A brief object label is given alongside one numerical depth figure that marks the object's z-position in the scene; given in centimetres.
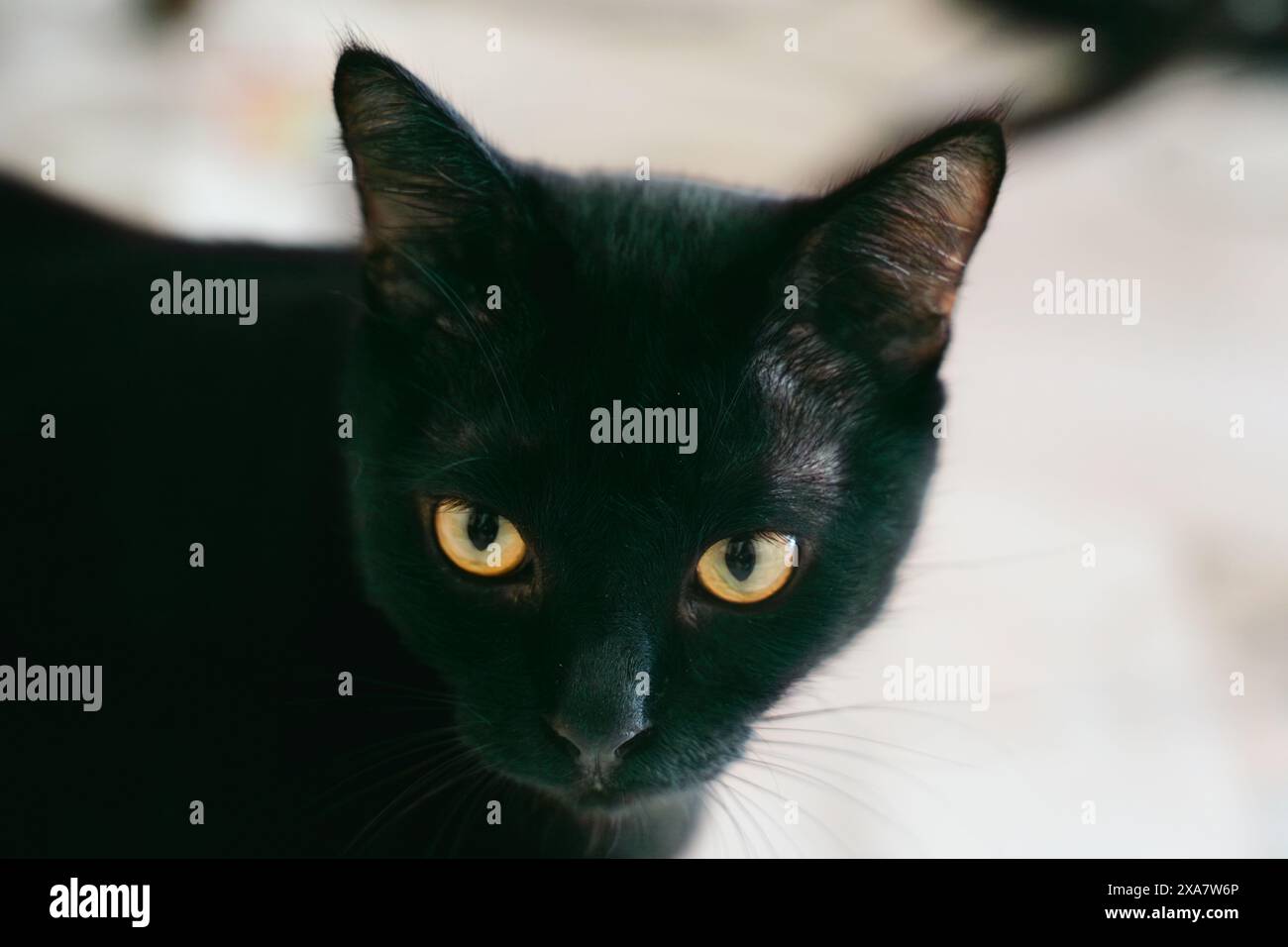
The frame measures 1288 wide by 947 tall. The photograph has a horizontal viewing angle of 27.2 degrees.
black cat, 38
